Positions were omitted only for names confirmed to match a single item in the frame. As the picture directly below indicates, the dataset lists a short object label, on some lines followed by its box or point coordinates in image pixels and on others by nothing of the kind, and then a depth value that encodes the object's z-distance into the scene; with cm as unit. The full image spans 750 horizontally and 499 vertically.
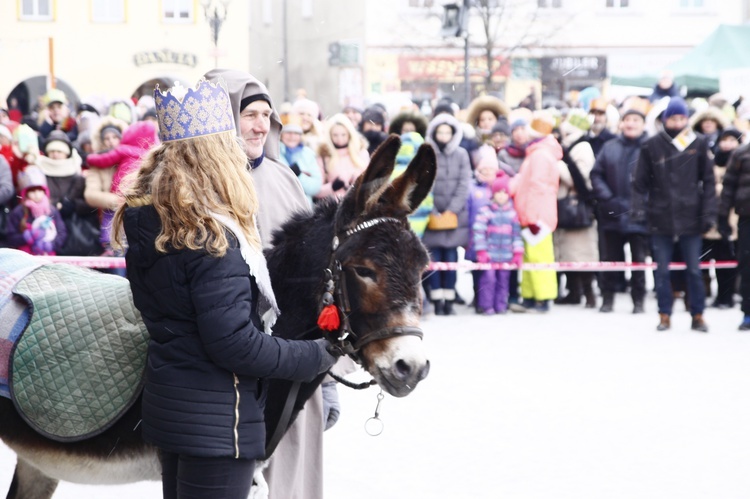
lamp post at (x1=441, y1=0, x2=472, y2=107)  1958
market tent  2125
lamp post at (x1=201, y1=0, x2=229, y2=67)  3298
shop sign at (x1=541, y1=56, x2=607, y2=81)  3688
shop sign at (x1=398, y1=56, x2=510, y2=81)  3734
